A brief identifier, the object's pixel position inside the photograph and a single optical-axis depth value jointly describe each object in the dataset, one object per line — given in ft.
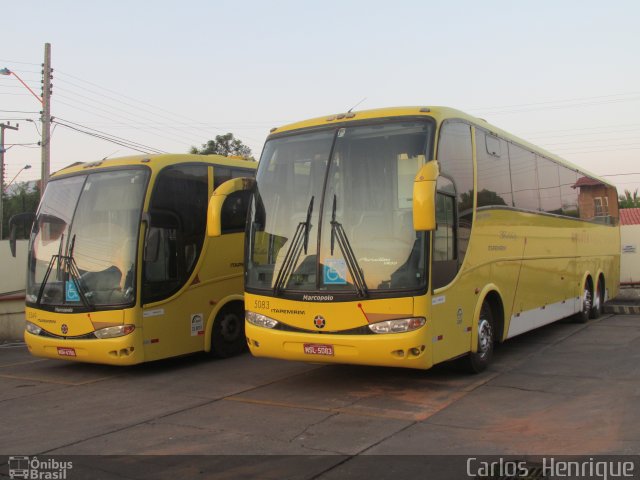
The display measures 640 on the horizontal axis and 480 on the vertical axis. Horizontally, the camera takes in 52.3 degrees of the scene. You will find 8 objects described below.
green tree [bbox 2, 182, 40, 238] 157.69
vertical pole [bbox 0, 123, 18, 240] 130.85
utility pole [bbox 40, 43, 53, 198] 79.46
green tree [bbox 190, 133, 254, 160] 116.88
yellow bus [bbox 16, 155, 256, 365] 30.40
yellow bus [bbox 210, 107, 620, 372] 23.99
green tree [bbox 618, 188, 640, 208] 196.07
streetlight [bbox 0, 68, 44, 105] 77.20
